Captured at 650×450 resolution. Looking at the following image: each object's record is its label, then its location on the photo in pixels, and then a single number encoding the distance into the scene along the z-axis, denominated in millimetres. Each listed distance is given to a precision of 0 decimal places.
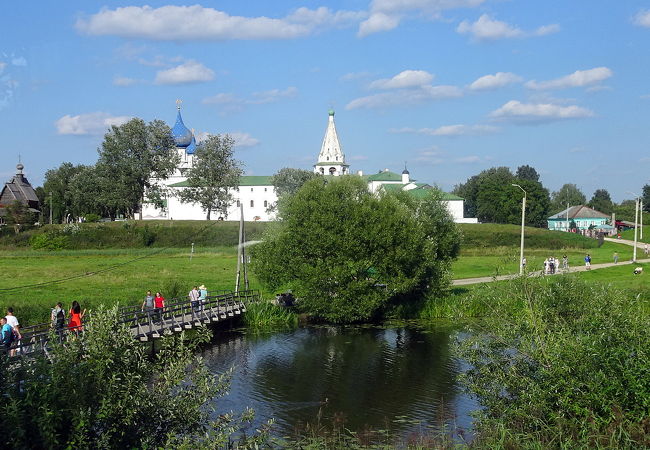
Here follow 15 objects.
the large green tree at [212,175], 104250
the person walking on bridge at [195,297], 37812
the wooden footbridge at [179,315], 30353
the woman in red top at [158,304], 33125
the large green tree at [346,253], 41969
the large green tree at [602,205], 176000
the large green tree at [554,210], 192000
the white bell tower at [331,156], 162500
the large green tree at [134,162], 96250
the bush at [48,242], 87400
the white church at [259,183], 138750
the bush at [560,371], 16562
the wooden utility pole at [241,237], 44909
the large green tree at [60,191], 131938
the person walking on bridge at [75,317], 25938
